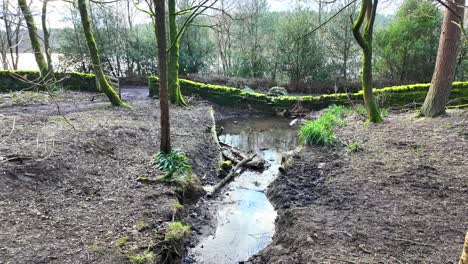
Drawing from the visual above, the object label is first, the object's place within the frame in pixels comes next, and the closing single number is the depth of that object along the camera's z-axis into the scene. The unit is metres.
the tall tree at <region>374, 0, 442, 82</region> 14.92
